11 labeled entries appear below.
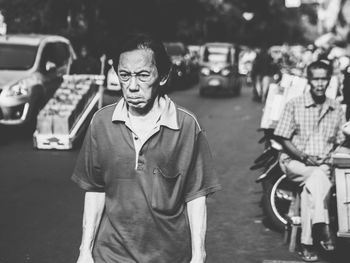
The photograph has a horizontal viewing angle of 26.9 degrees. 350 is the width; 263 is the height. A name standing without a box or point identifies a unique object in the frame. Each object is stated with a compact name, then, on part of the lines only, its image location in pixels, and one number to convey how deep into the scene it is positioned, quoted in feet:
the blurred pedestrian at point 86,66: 52.95
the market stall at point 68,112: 39.47
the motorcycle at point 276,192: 22.40
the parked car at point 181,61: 91.15
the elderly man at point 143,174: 9.16
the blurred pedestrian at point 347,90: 26.40
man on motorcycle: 20.48
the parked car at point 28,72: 42.70
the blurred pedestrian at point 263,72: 68.08
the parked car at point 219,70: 82.28
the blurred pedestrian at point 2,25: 73.51
